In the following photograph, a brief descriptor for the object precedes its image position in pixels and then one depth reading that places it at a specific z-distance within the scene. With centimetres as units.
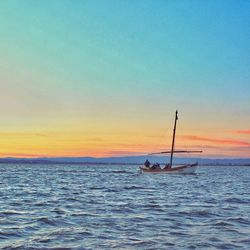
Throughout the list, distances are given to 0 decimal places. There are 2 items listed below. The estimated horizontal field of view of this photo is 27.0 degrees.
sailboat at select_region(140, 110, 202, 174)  9231
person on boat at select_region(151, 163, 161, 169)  9429
